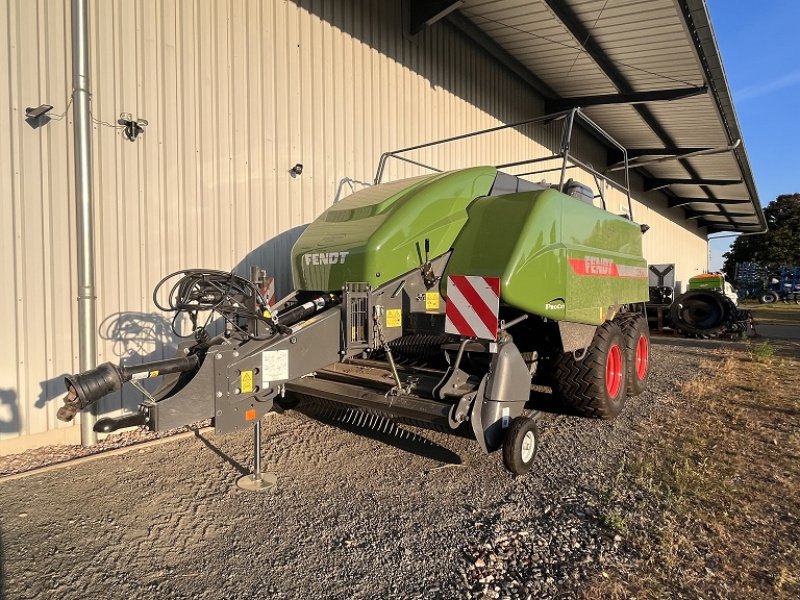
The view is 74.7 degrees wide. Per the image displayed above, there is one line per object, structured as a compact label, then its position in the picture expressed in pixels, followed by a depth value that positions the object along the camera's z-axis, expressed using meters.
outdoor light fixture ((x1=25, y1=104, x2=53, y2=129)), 4.05
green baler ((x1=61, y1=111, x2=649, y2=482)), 3.05
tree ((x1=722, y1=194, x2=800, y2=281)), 43.09
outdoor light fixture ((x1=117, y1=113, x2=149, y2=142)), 4.61
